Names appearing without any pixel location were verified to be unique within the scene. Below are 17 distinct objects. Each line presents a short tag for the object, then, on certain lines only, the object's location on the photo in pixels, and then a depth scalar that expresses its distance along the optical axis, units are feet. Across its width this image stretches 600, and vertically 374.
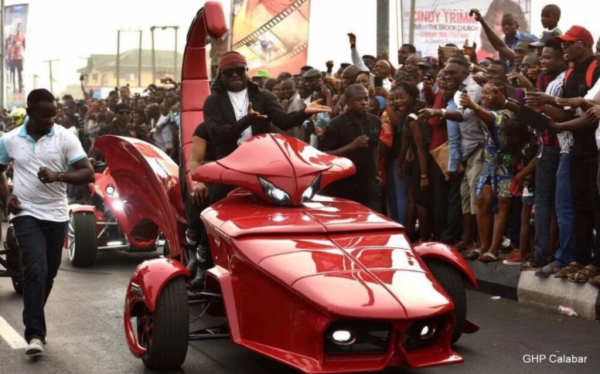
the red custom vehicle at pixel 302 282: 19.48
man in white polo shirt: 24.67
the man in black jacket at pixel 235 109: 27.17
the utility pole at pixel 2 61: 142.92
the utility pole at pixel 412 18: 63.23
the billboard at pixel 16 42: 140.36
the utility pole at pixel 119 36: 305.61
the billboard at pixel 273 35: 58.29
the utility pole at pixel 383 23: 51.93
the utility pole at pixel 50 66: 361.63
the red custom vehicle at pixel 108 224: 37.14
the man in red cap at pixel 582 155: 29.50
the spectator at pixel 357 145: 32.35
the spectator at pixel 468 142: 35.01
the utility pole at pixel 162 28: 285.23
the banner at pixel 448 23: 60.80
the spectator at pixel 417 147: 36.60
